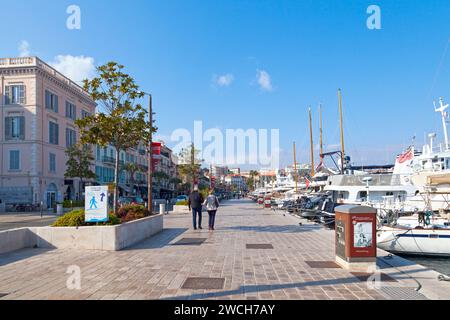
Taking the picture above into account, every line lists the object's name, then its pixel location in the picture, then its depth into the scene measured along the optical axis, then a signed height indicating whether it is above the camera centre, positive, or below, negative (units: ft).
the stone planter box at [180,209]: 97.19 -8.06
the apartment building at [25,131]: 120.57 +16.67
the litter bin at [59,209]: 99.71 -7.92
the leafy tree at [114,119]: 42.06 +7.07
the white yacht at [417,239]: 43.91 -7.69
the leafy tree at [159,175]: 233.14 +2.52
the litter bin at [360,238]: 23.88 -4.03
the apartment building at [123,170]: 174.50 +5.10
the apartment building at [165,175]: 261.98 +2.57
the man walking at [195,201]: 48.57 -3.00
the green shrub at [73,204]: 110.83 -7.36
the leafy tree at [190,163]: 141.59 +6.36
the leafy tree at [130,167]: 171.73 +5.92
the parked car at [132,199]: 130.06 -7.16
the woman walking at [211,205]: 47.26 -3.46
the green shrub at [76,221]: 34.35 -3.84
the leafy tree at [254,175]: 459.40 +3.38
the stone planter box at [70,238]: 31.99 -5.08
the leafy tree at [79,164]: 119.65 +5.30
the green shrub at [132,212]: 41.91 -3.89
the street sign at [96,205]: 33.53 -2.30
